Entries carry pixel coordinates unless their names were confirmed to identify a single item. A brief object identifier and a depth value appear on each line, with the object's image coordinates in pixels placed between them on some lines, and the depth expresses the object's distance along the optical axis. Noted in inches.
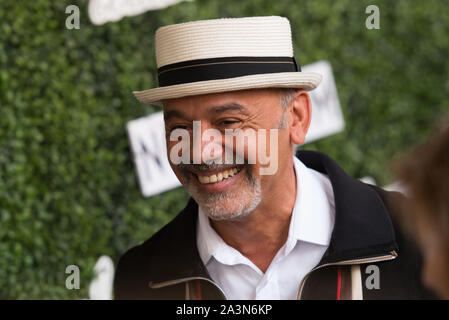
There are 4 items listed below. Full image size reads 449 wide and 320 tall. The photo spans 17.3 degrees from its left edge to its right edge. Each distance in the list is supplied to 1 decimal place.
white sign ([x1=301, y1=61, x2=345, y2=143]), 114.2
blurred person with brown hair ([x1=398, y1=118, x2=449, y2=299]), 62.1
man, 77.5
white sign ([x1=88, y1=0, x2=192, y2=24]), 108.4
